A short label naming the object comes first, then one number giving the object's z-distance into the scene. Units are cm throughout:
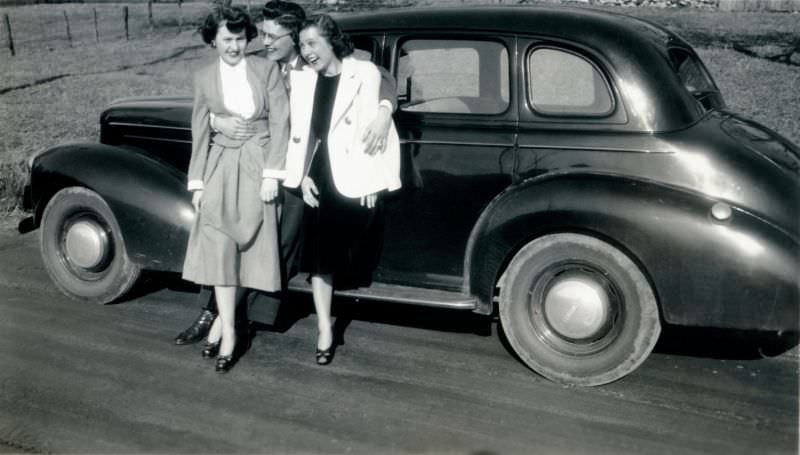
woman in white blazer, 366
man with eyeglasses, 380
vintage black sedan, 341
